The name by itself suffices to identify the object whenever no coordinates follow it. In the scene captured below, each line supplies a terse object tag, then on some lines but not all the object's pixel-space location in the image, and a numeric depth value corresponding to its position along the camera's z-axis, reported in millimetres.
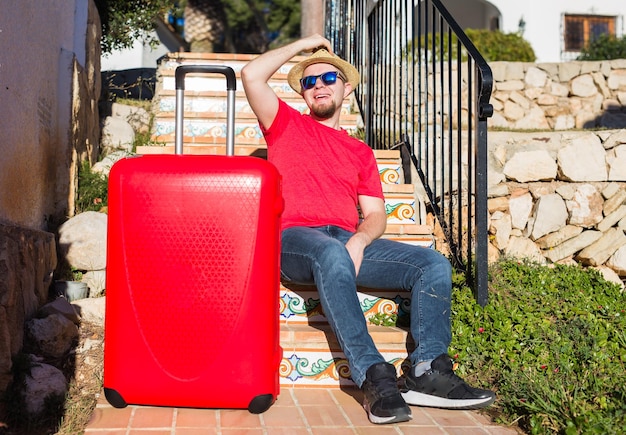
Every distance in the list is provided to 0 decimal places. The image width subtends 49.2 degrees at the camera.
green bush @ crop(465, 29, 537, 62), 9602
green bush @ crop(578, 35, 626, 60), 10828
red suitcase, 2125
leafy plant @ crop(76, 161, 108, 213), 4141
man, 2324
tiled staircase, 2668
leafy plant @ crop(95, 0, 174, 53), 5648
